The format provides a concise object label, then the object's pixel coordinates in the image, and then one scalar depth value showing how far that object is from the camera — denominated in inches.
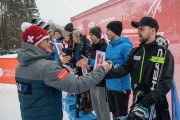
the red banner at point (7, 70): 326.6
